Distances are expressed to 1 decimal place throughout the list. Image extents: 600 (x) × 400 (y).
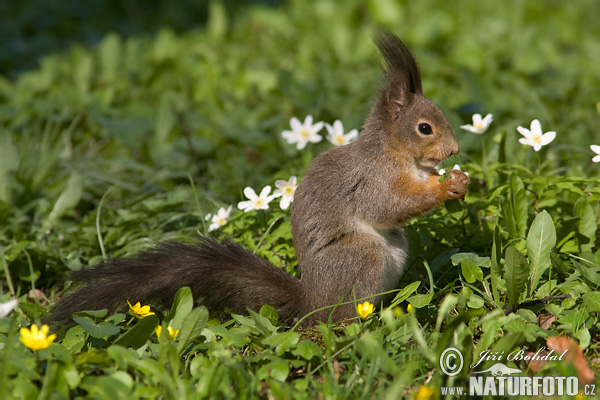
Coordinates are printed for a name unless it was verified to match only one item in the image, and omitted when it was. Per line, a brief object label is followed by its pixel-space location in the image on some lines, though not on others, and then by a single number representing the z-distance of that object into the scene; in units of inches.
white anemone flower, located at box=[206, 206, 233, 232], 242.5
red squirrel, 200.4
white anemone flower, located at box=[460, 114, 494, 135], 239.8
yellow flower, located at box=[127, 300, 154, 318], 190.7
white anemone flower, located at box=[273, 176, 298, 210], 238.2
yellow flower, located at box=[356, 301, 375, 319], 183.5
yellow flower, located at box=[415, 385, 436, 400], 141.9
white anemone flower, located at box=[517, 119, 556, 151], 228.4
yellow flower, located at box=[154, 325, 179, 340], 173.1
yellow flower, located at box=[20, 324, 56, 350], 156.0
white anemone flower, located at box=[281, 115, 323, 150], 276.5
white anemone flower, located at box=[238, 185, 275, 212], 238.8
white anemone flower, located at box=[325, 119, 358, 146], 267.9
